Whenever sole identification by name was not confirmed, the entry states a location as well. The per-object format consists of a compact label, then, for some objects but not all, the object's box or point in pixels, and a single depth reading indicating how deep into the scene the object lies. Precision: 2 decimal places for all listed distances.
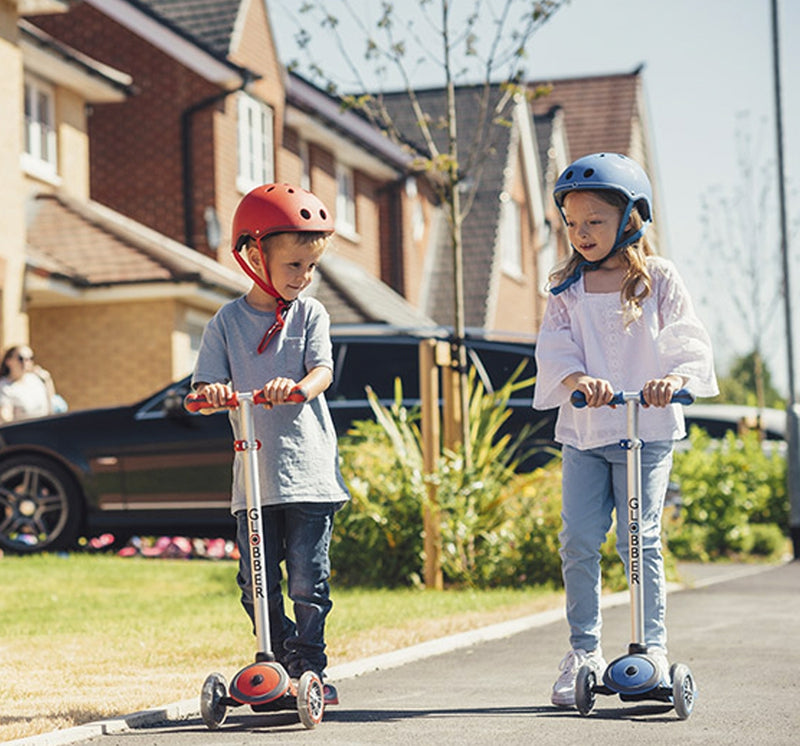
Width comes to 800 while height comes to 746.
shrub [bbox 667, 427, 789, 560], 15.56
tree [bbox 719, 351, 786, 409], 45.53
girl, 5.63
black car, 12.52
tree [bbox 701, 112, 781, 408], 28.83
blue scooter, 5.26
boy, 5.52
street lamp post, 16.50
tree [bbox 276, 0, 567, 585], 11.05
